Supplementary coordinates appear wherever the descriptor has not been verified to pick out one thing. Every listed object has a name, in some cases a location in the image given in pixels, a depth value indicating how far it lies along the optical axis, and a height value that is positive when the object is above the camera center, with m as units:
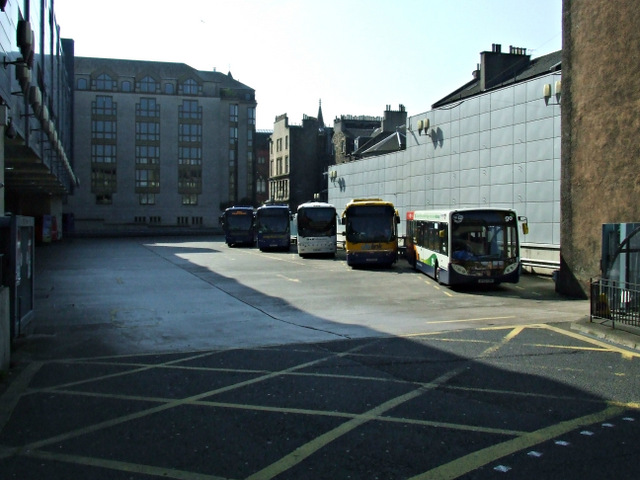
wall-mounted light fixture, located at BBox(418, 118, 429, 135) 31.88 +5.42
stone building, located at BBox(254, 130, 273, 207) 131.84 +16.24
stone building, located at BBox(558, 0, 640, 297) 15.26 +2.64
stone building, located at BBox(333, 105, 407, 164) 58.10 +10.43
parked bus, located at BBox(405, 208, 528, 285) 18.61 -0.47
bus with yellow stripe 26.95 -0.14
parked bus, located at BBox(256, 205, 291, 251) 40.97 +0.10
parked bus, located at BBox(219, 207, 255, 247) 47.84 +0.26
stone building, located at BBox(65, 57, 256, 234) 82.06 +11.17
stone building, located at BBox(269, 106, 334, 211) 87.25 +9.97
